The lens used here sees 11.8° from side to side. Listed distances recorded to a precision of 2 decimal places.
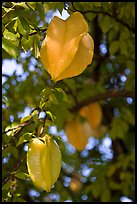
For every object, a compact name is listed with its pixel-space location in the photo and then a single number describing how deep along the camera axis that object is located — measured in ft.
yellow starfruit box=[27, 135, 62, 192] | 3.62
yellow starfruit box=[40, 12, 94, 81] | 3.71
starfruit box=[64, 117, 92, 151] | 7.10
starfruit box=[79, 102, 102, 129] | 7.29
